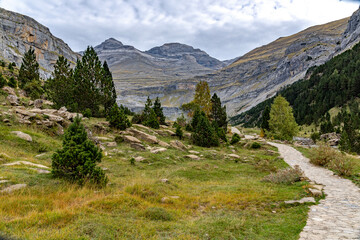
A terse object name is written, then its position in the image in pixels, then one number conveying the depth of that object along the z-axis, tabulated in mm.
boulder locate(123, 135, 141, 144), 20734
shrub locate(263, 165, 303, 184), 11582
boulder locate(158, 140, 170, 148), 22039
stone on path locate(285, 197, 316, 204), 7699
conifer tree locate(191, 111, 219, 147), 27281
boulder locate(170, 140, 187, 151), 22134
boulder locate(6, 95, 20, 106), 22094
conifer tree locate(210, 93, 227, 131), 45531
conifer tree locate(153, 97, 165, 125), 38497
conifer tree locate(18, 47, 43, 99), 32656
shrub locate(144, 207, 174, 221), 6038
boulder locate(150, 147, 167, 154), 18727
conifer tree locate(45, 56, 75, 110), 27906
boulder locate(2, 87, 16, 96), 26914
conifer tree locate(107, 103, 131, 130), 23812
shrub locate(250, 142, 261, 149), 30047
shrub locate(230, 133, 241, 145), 33531
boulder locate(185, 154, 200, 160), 19481
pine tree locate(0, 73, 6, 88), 25948
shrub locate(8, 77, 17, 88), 31109
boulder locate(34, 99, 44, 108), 24622
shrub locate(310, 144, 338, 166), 16483
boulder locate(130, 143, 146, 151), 19512
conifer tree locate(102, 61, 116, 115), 30852
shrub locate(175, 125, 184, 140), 28406
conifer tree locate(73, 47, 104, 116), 28812
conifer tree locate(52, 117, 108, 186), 8531
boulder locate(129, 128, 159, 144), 22516
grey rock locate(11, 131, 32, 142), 13617
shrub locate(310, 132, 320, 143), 49944
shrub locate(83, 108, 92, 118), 25725
